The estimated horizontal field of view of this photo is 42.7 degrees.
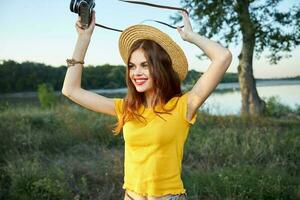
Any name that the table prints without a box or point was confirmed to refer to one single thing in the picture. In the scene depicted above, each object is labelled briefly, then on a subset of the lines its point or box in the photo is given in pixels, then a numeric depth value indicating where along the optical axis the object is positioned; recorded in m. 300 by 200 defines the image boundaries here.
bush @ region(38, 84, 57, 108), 17.14
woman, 1.84
